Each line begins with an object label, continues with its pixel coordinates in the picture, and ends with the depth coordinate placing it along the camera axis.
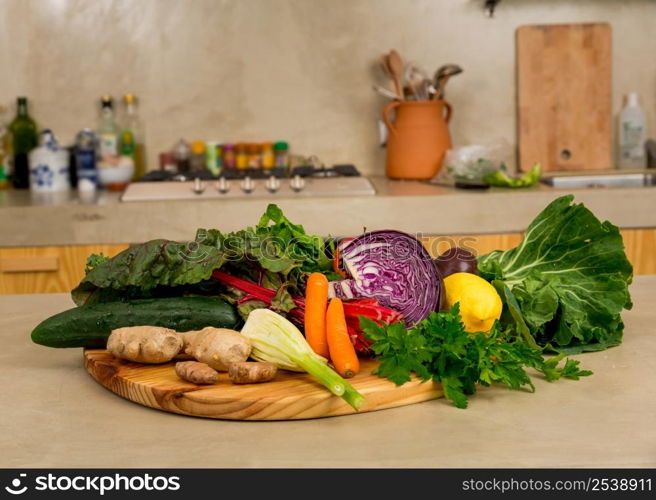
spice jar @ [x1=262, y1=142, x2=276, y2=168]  3.39
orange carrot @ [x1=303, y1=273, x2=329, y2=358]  1.18
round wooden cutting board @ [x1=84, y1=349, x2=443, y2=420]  1.06
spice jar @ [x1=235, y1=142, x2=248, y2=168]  3.39
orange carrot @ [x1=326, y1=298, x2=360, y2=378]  1.14
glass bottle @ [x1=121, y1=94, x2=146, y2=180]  3.34
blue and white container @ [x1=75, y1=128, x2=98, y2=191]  3.21
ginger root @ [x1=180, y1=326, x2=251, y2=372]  1.13
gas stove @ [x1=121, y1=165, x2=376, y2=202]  2.89
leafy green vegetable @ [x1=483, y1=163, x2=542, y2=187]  2.96
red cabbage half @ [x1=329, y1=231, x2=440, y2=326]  1.25
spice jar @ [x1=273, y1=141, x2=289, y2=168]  3.39
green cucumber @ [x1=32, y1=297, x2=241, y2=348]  1.24
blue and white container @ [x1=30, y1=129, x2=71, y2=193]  3.19
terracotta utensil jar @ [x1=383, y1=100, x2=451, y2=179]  3.21
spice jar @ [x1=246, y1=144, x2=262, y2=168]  3.39
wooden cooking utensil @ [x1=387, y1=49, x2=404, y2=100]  3.25
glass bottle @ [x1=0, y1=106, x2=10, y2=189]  3.35
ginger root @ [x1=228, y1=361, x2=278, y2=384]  1.10
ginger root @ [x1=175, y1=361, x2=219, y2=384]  1.10
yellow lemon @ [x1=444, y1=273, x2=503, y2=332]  1.24
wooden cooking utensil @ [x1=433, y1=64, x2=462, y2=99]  3.14
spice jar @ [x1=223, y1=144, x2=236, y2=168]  3.39
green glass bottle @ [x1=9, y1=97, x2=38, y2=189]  3.34
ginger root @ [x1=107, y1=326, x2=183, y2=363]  1.17
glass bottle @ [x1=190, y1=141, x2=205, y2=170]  3.39
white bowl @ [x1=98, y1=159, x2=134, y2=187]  3.25
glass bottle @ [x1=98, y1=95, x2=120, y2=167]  3.27
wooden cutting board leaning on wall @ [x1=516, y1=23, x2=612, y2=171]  3.38
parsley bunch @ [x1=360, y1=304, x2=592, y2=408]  1.09
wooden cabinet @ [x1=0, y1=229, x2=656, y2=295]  2.82
